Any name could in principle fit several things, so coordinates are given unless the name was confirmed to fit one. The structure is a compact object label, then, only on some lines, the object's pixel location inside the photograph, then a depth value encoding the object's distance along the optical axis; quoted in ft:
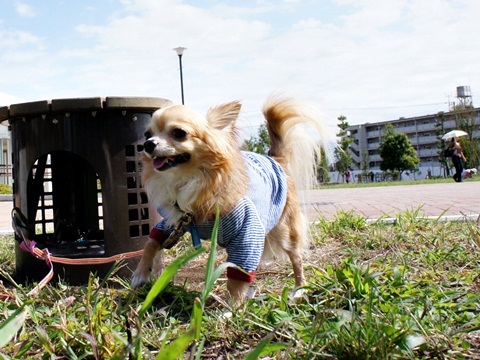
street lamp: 60.16
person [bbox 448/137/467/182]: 56.34
